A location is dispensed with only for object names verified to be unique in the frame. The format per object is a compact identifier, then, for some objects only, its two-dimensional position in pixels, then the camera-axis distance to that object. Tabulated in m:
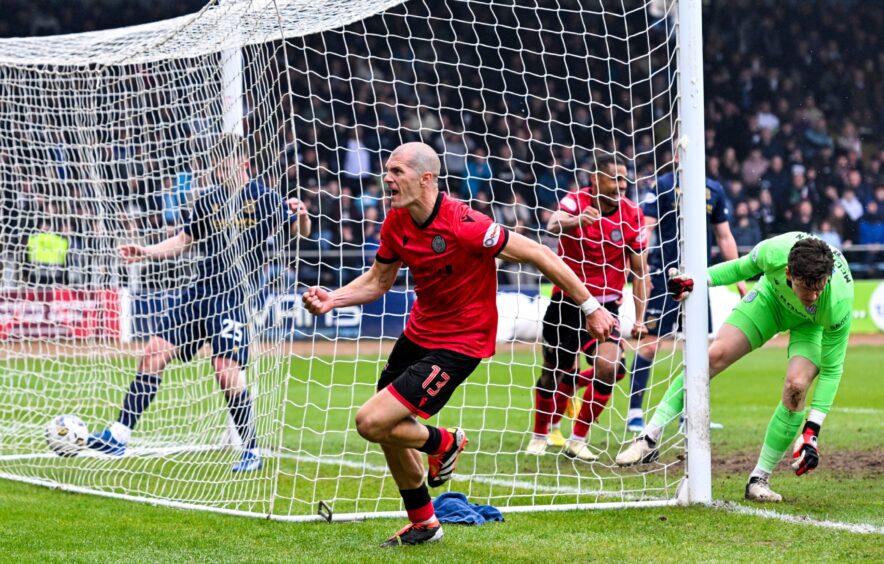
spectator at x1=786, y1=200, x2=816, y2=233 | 43.78
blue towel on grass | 11.91
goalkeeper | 12.41
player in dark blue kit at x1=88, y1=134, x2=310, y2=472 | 15.21
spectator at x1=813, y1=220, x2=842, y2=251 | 42.97
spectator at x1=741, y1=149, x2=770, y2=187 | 45.75
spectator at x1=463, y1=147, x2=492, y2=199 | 38.06
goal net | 13.98
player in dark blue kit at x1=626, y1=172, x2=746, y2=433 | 17.73
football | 15.66
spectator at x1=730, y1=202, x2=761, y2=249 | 42.66
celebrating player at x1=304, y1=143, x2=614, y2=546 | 10.66
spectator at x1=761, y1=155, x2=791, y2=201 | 45.47
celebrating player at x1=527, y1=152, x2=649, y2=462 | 15.90
